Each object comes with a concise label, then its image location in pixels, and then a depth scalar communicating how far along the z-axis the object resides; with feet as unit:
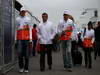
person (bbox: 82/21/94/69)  23.28
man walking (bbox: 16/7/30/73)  19.83
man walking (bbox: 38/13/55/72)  20.92
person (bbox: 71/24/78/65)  24.54
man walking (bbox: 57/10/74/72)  20.83
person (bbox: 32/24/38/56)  36.69
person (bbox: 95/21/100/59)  31.27
